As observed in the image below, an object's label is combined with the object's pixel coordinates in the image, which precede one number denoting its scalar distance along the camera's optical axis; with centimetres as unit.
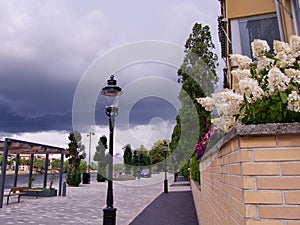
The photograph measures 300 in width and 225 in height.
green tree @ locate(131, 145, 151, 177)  3992
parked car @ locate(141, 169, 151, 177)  4282
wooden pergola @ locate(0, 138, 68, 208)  1098
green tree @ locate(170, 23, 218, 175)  1633
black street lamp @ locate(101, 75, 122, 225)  525
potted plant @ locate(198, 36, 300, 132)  139
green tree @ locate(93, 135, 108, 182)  3091
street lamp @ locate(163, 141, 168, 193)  1511
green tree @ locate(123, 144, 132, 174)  4211
